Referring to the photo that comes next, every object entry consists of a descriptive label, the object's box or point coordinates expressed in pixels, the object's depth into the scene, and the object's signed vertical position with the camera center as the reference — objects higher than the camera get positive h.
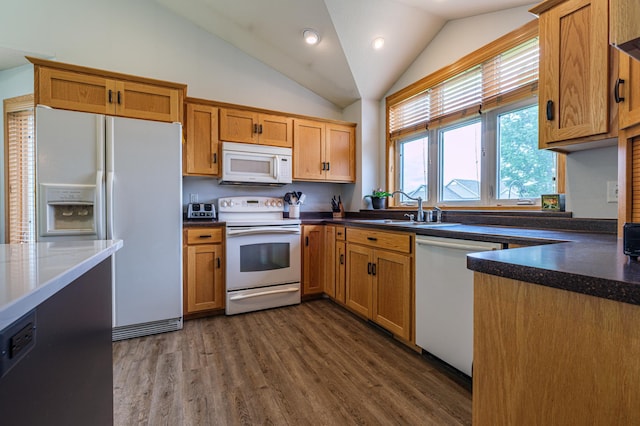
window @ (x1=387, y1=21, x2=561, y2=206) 2.05 +0.72
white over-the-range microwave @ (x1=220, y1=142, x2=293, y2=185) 2.88 +0.50
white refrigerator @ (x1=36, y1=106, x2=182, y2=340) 2.02 +0.09
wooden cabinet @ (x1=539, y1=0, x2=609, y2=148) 1.25 +0.66
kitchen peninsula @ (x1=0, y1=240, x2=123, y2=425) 0.49 -0.29
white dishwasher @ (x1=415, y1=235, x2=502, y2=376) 1.57 -0.53
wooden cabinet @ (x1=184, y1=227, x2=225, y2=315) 2.53 -0.55
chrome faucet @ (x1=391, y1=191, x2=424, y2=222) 2.55 -0.02
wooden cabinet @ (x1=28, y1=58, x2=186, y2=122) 2.16 +0.97
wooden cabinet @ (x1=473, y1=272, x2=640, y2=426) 0.53 -0.32
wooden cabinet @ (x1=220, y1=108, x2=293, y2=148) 2.94 +0.90
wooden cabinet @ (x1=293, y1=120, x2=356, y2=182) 3.28 +0.72
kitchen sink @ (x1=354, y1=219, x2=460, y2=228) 2.36 -0.10
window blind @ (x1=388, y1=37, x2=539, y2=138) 2.04 +1.04
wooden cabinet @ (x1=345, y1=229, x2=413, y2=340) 1.99 -0.57
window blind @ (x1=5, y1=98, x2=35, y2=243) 2.86 +0.36
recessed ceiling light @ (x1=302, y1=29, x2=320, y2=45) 2.73 +1.72
